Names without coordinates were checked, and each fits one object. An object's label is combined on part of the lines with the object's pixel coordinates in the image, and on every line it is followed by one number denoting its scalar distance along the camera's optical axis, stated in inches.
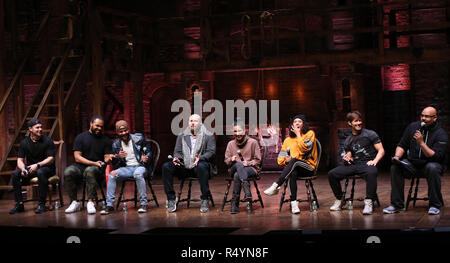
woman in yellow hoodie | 300.4
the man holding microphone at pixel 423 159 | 280.4
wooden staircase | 405.4
